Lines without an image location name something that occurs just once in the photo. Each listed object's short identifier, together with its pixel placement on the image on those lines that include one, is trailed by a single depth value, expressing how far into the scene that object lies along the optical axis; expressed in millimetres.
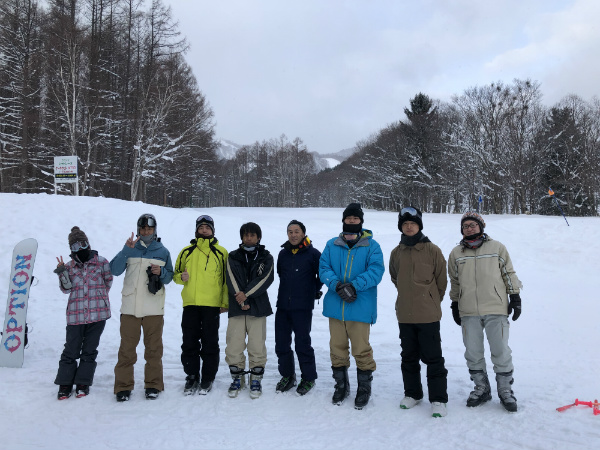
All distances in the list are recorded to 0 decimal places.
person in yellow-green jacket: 4053
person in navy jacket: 4078
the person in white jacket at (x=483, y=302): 3545
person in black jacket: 4020
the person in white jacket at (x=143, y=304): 3865
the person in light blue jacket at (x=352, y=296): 3725
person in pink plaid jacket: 3848
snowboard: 4523
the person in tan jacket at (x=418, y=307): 3566
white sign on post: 11633
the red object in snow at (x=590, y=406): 3327
